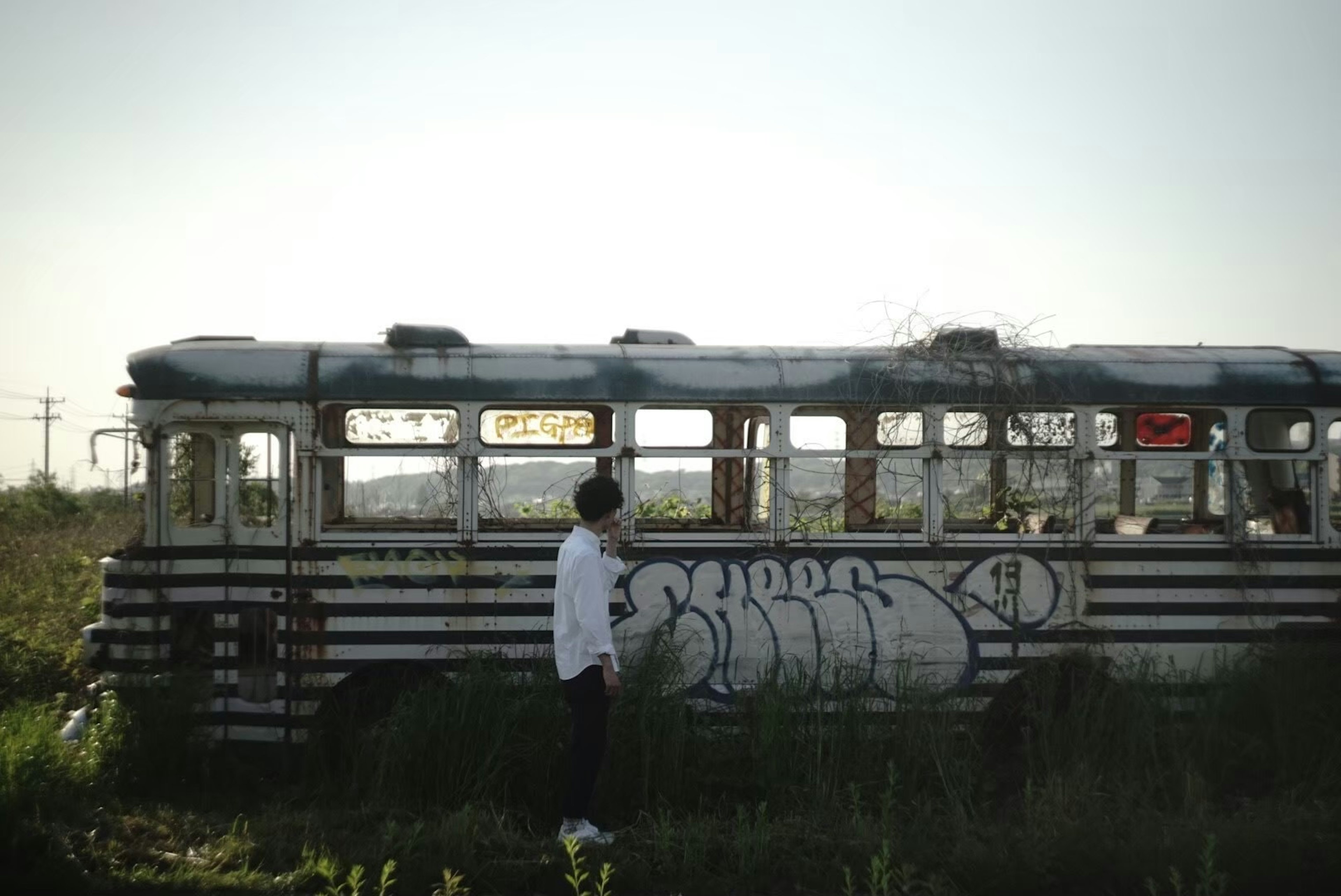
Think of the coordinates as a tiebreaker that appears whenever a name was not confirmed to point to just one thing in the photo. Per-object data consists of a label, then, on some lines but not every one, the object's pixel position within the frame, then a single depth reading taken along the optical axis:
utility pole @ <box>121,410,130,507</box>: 7.58
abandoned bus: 7.43
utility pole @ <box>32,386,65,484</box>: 58.38
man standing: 6.01
